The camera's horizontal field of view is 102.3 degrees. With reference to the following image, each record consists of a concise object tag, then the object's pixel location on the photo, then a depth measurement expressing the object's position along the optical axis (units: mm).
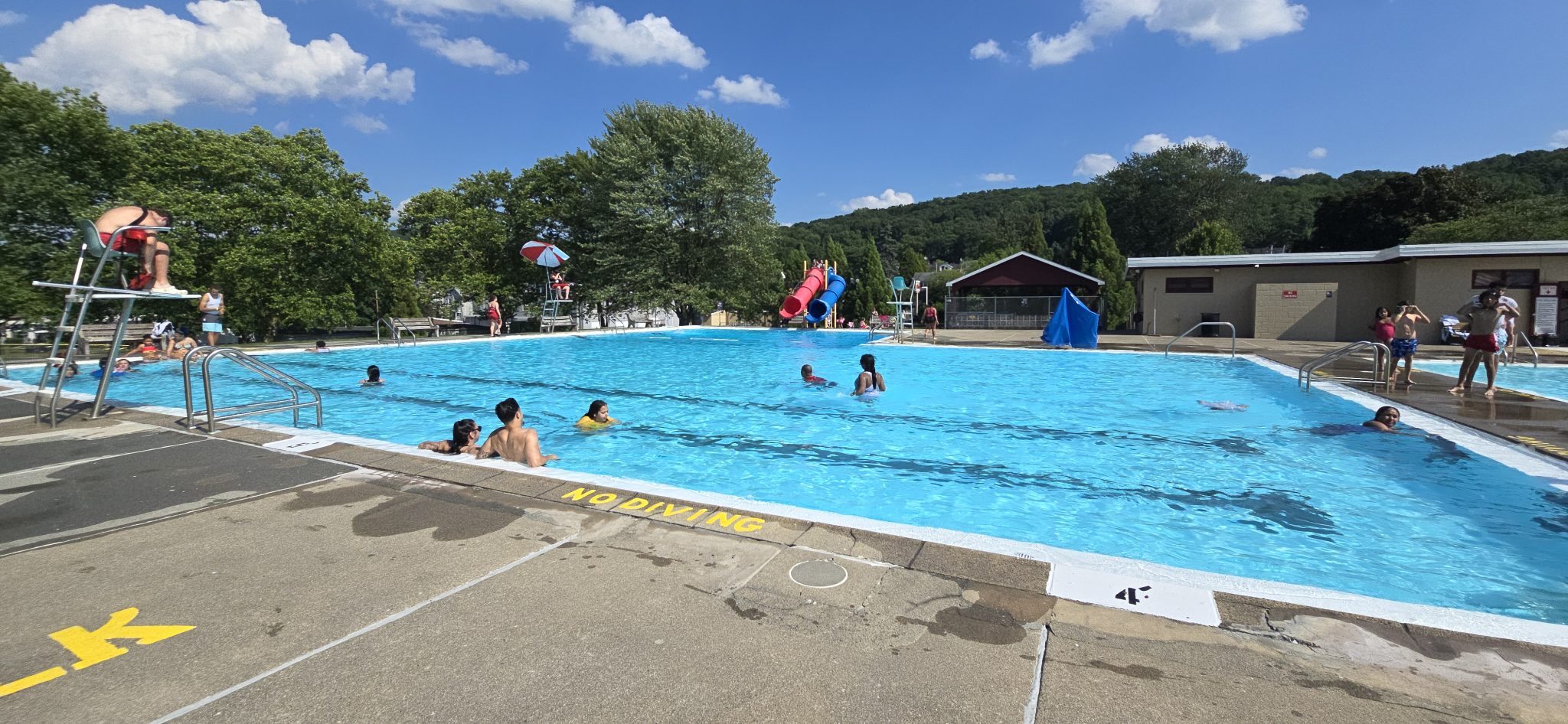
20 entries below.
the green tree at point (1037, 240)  52812
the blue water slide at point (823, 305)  30234
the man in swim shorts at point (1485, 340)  9195
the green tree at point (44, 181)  17750
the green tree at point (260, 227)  21391
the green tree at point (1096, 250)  40094
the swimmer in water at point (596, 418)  8898
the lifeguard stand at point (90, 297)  6738
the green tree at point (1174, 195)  57594
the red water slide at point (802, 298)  28844
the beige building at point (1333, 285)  18750
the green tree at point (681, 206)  30750
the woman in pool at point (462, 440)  6441
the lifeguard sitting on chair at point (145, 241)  6828
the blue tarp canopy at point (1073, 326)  19844
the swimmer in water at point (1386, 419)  7652
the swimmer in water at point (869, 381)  11555
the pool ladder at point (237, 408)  6574
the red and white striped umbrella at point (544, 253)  24812
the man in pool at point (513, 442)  5766
